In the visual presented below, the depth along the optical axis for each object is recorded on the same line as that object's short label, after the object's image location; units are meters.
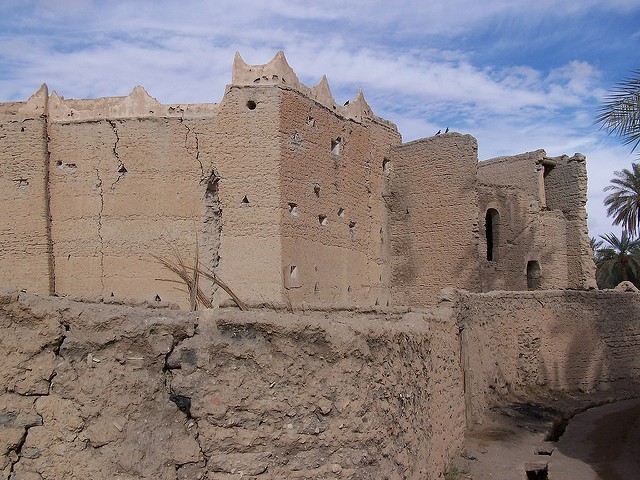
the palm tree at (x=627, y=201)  22.36
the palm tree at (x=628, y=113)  9.02
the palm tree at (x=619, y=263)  24.23
